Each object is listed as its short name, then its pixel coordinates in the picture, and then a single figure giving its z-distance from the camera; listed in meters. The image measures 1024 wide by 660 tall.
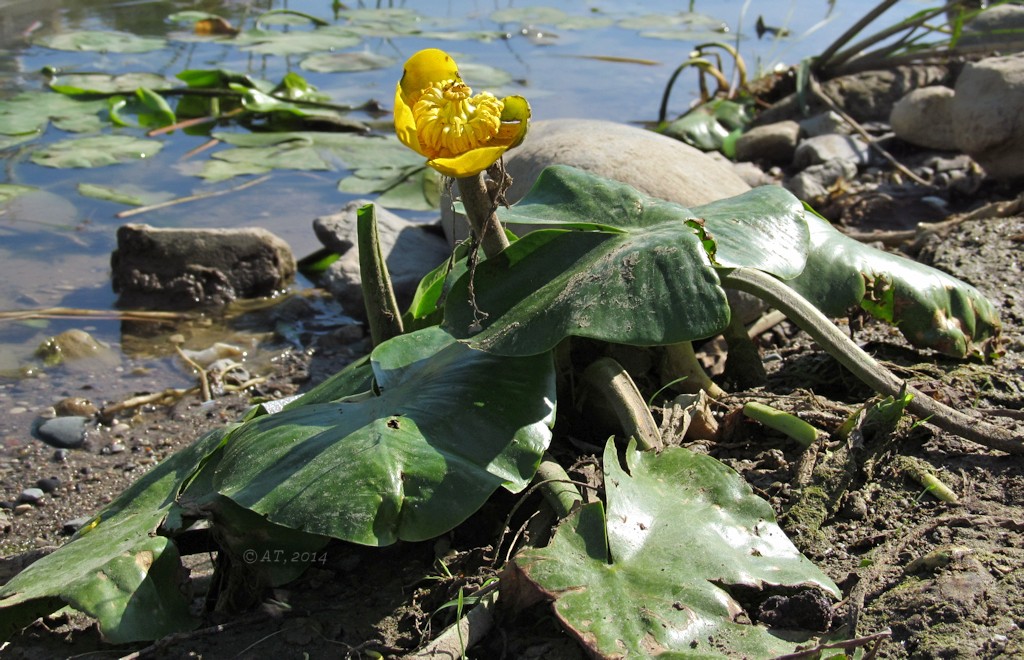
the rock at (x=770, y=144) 4.65
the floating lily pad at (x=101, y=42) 6.10
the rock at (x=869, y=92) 5.12
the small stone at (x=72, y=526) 2.34
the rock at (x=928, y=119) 4.37
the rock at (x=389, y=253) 3.49
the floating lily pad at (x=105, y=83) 5.36
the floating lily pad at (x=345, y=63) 6.08
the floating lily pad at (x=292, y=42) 6.24
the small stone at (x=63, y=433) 2.77
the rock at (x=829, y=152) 4.43
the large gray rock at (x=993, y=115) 3.71
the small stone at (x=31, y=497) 2.49
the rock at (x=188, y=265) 3.58
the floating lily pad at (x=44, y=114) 4.85
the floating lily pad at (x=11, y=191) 4.12
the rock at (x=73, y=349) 3.23
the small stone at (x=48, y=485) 2.55
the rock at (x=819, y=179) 4.01
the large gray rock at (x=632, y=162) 3.01
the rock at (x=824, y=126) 4.77
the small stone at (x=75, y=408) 2.93
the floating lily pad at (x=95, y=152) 4.54
